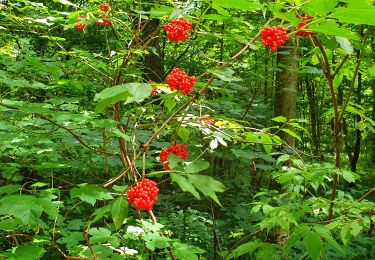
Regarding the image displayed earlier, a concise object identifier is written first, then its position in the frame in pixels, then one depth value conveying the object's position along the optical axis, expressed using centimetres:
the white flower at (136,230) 243
